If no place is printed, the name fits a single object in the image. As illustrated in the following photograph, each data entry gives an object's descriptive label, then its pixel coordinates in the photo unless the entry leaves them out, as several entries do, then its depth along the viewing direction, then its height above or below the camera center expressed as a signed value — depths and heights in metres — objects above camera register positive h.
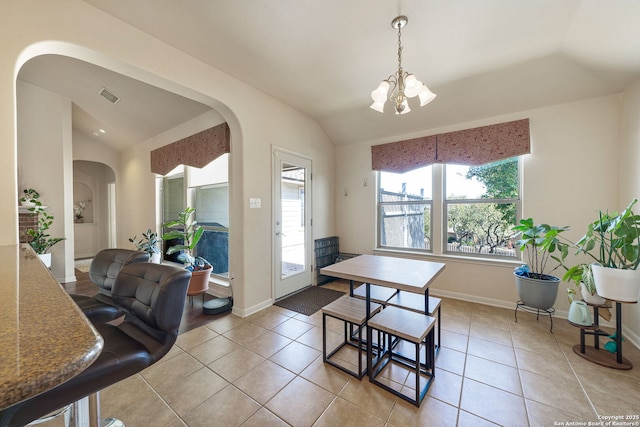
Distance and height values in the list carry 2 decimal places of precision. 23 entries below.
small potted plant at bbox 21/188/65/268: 3.55 -0.25
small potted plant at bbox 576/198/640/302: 1.87 -0.45
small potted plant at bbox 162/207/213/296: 3.19 -0.71
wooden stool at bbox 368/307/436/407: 1.58 -0.80
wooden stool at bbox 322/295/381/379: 1.83 -0.79
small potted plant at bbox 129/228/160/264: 3.61 -0.48
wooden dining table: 1.68 -0.48
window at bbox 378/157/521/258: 3.20 +0.04
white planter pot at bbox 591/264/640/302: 1.86 -0.56
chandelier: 1.78 +0.89
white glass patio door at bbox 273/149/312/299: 3.36 -0.15
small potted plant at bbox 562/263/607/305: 2.13 -0.64
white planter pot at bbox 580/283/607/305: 2.14 -0.76
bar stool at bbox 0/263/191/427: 0.89 -0.62
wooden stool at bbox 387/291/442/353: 2.02 -0.78
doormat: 3.11 -1.20
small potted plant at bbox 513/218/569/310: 2.44 -0.72
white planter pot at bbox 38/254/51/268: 3.60 -0.65
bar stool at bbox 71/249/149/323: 1.69 -0.47
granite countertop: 0.33 -0.23
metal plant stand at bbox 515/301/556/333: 2.62 -1.13
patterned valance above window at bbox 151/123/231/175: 3.24 +0.96
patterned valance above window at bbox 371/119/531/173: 3.00 +0.87
